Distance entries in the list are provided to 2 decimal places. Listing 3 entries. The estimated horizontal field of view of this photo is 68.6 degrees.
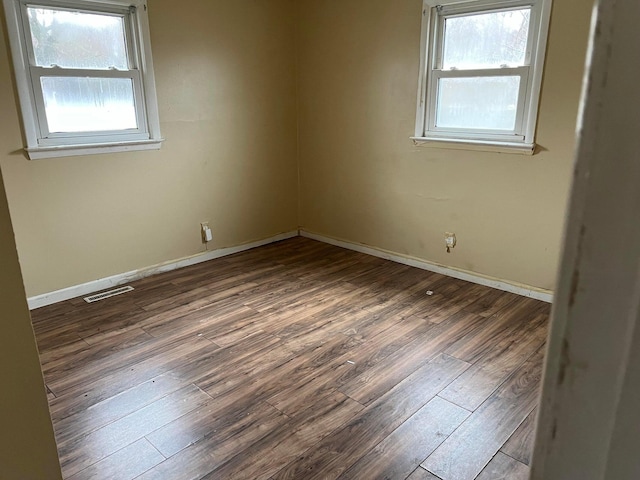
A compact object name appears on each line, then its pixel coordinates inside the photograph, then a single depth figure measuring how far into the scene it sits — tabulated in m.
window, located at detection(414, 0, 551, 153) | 2.96
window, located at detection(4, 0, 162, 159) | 2.86
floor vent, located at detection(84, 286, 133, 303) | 3.28
